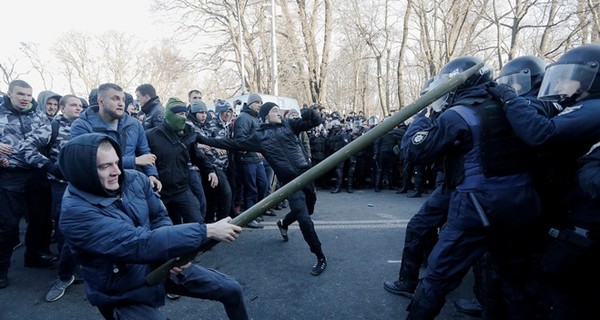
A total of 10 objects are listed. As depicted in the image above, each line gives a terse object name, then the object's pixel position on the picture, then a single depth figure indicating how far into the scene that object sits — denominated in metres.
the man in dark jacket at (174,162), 3.80
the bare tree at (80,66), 33.85
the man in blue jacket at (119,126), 3.29
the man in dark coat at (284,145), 4.14
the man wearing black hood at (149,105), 4.71
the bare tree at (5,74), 13.32
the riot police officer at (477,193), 2.19
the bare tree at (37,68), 19.94
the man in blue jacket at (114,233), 1.79
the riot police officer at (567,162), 2.02
